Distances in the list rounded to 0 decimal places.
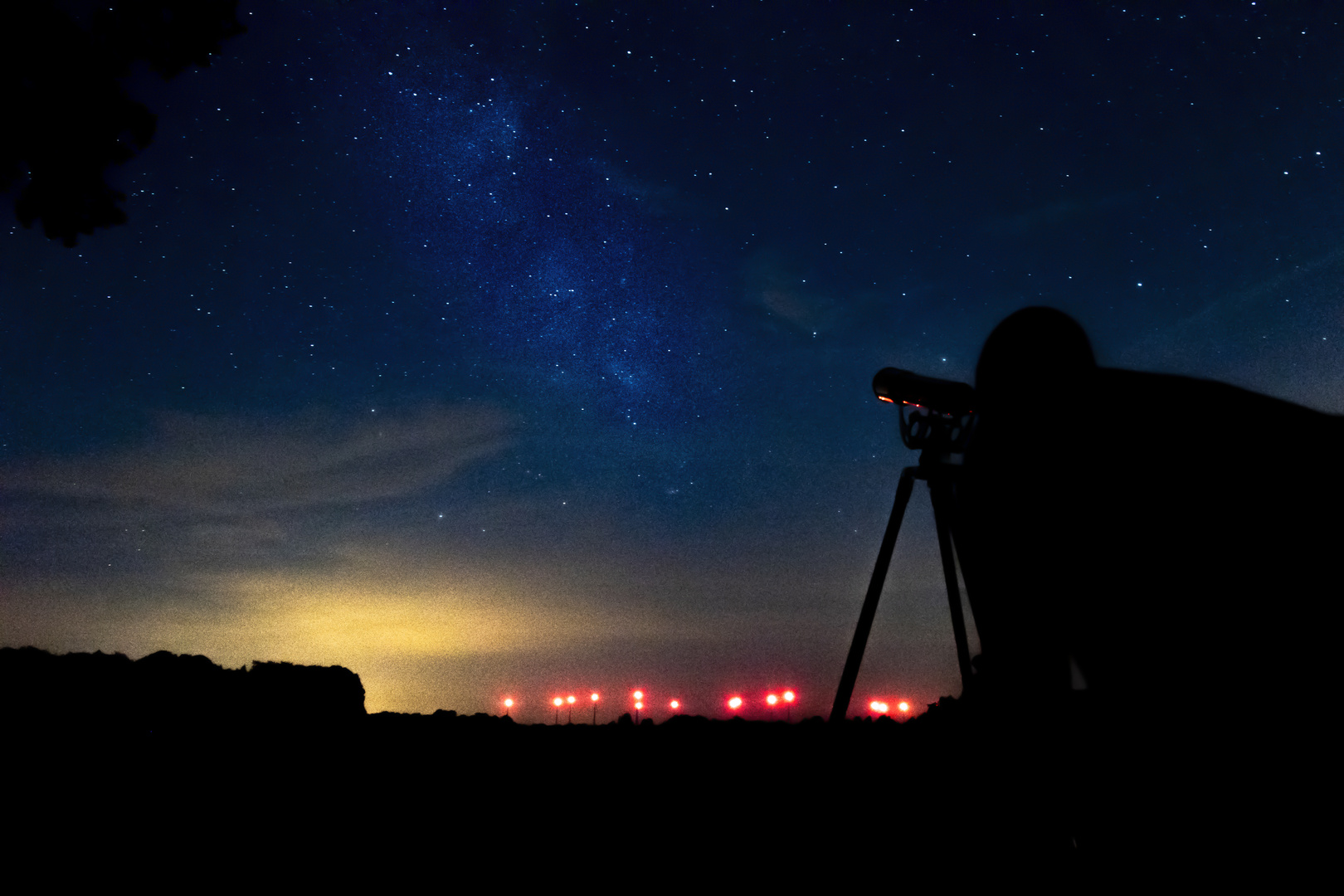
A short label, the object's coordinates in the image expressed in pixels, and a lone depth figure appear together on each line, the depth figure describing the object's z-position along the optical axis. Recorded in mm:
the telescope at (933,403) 3965
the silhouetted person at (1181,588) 1245
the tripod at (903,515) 3880
